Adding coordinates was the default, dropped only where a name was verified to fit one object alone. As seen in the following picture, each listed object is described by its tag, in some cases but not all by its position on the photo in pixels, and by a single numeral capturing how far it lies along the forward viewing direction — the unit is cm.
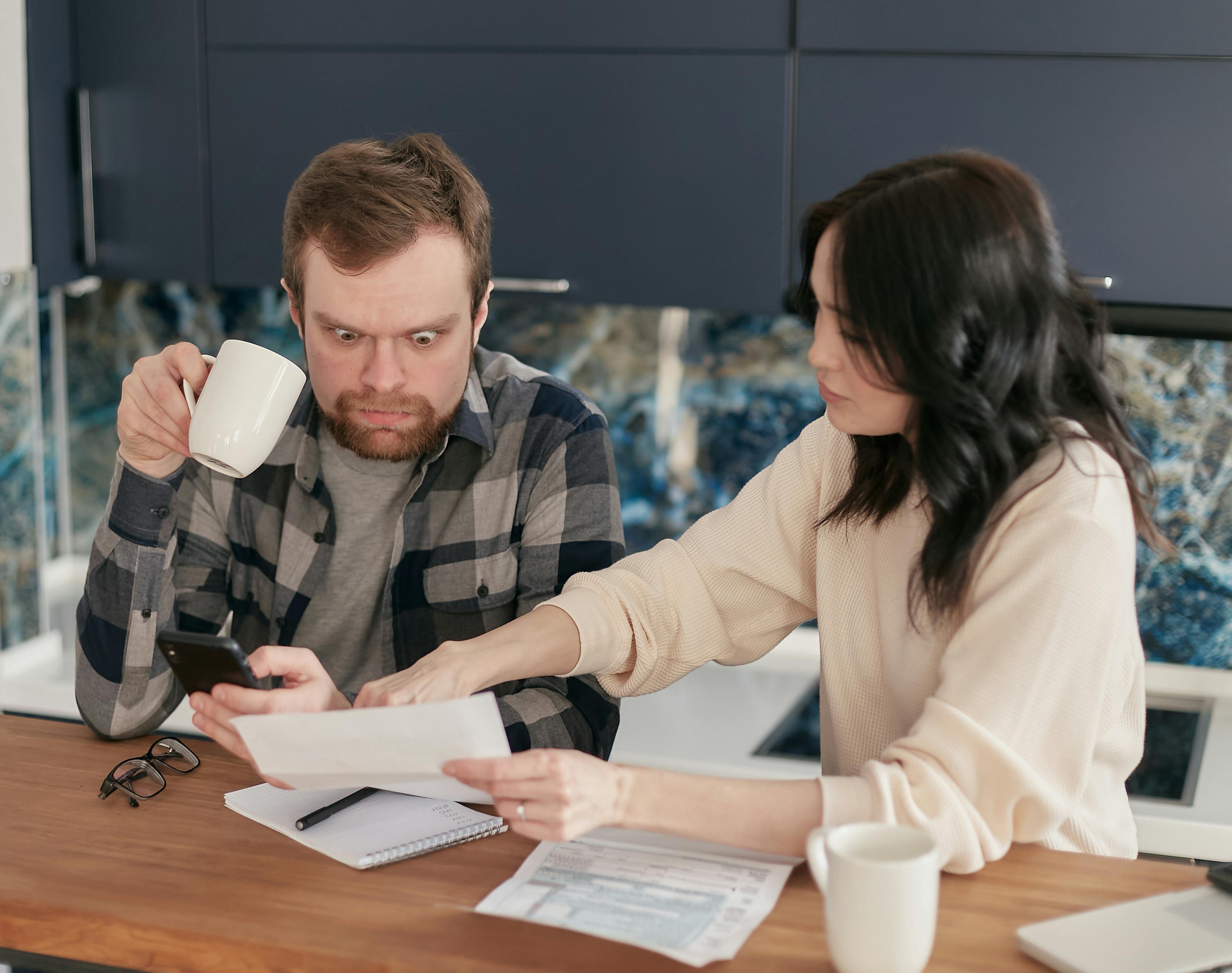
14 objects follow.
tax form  97
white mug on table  88
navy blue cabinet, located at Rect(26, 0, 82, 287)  234
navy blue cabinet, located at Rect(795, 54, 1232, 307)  198
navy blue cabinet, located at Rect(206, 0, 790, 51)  212
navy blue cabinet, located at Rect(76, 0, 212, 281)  238
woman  106
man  151
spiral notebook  113
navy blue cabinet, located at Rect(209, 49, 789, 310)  215
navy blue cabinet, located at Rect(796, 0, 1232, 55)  195
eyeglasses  125
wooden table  97
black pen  117
